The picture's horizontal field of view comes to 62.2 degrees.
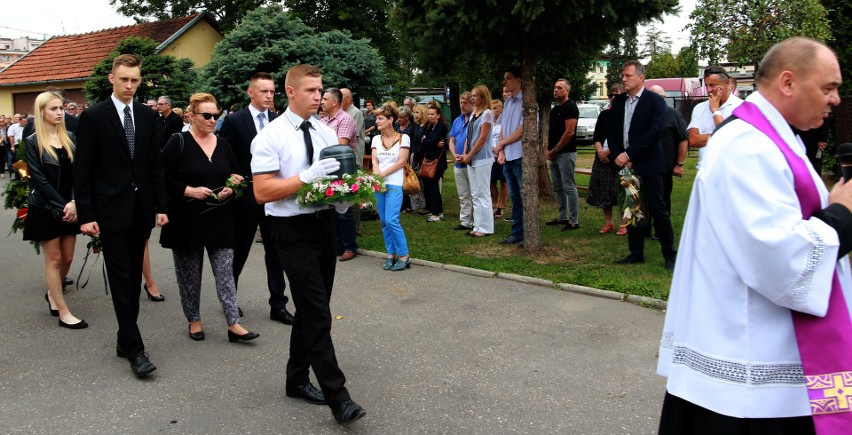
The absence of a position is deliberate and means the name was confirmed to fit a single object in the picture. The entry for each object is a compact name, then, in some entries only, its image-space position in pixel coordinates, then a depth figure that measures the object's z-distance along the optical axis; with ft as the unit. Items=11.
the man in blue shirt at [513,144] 31.22
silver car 102.94
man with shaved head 7.71
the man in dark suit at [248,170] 20.98
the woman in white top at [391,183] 27.50
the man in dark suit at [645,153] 25.54
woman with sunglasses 19.13
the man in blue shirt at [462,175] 35.70
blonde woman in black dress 20.83
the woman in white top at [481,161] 33.12
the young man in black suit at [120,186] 17.07
